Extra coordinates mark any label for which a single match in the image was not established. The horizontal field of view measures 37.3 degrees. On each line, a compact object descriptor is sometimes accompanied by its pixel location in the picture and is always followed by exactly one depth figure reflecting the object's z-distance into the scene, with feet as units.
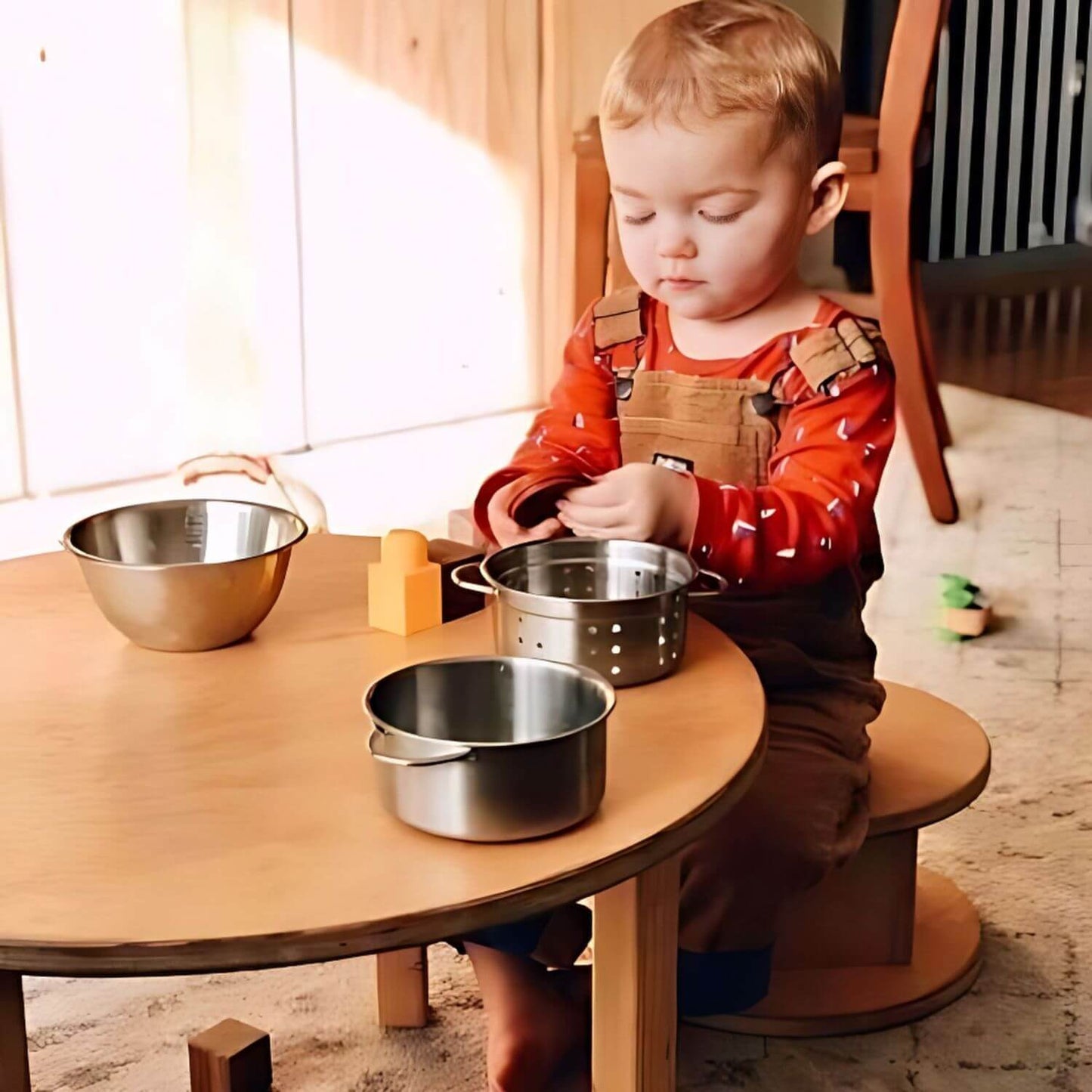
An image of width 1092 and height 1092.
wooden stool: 3.83
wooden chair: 7.27
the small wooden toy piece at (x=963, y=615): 6.51
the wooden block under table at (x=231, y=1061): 3.42
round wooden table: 2.01
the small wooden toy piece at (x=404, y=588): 3.05
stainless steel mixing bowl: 2.88
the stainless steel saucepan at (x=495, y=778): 2.17
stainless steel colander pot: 2.73
